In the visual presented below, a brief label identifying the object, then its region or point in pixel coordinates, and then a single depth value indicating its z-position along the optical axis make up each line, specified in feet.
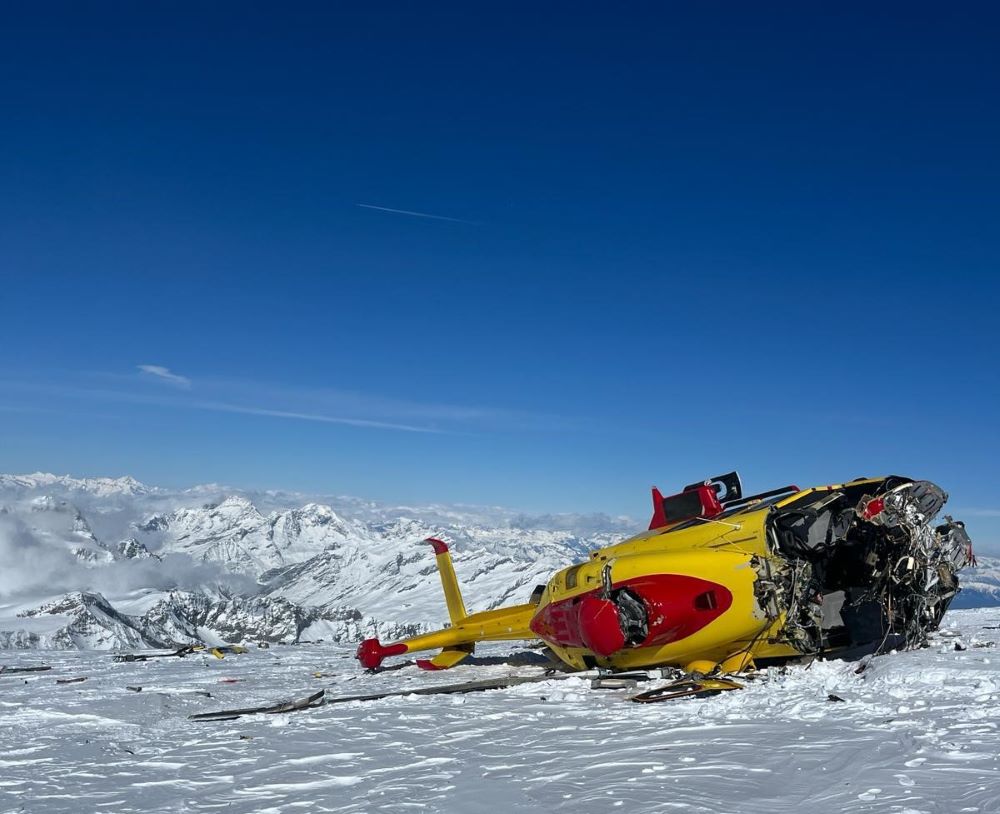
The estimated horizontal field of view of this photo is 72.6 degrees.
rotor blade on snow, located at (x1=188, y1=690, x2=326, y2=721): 40.88
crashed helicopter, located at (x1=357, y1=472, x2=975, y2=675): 42.09
